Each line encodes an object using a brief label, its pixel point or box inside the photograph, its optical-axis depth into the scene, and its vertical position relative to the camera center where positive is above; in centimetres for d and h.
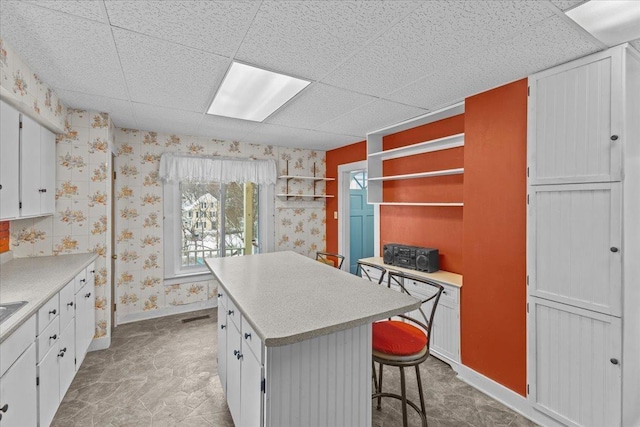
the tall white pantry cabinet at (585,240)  168 -20
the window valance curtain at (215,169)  377 +60
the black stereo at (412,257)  296 -51
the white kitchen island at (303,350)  121 -66
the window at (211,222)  387 -16
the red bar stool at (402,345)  162 -79
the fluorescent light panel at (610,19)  137 +98
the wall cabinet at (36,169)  211 +35
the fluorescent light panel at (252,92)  214 +103
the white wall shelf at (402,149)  276 +69
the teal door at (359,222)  521 -21
